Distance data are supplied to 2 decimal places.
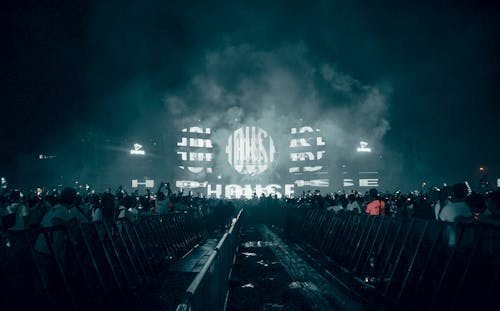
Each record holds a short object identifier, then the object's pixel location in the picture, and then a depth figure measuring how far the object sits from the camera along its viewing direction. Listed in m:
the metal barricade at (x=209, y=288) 2.64
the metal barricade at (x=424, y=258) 5.91
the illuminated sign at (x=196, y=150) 89.19
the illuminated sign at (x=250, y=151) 88.69
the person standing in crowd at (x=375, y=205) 12.55
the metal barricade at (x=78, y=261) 5.85
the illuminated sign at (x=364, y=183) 80.94
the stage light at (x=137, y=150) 79.53
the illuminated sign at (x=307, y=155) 87.56
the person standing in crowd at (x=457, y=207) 7.27
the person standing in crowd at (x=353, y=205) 14.69
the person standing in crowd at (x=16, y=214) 9.18
